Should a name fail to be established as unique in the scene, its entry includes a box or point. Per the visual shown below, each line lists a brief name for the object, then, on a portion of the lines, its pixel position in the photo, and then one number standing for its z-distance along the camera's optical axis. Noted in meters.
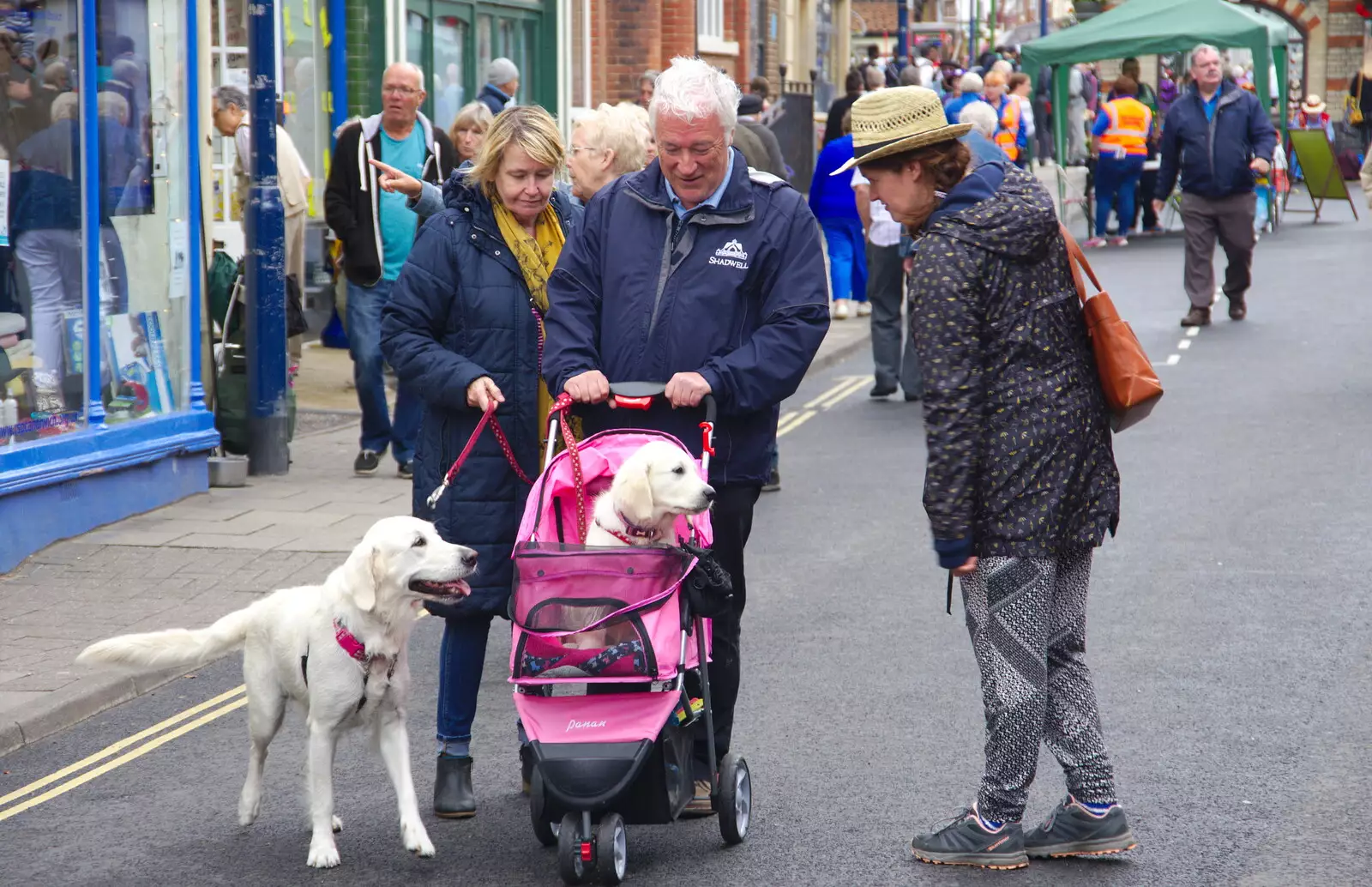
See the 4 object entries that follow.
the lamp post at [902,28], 30.06
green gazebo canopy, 26.27
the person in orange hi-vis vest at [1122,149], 25.48
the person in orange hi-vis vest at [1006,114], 22.28
